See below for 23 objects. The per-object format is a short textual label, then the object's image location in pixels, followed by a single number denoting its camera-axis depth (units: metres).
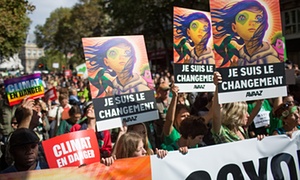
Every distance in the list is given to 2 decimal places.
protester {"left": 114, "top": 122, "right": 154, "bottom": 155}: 4.57
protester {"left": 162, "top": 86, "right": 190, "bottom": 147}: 4.70
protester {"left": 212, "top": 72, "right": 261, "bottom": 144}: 4.29
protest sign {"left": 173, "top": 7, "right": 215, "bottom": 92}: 5.45
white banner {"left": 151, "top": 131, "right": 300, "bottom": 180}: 3.73
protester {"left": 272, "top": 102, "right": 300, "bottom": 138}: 4.47
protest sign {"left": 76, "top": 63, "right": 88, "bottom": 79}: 21.48
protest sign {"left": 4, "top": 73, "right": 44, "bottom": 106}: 7.20
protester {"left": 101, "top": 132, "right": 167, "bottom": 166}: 3.80
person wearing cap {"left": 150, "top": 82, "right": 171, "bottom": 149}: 5.73
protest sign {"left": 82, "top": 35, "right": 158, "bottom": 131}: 4.54
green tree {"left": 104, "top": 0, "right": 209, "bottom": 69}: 30.12
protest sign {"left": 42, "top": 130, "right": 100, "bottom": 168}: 3.79
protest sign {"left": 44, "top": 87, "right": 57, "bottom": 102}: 8.94
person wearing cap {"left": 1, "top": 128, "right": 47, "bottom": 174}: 3.43
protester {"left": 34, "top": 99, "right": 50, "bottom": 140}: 7.20
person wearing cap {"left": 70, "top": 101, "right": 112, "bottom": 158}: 5.18
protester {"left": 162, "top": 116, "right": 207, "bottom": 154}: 4.25
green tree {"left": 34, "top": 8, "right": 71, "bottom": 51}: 67.06
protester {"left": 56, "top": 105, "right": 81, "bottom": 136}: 6.13
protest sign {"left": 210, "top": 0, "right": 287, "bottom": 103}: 4.38
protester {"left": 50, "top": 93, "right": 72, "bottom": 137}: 6.96
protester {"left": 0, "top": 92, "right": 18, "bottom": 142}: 6.76
